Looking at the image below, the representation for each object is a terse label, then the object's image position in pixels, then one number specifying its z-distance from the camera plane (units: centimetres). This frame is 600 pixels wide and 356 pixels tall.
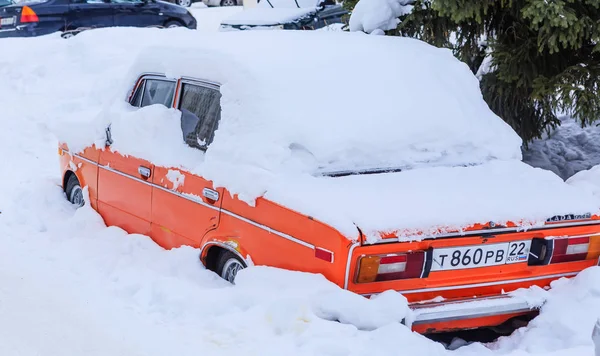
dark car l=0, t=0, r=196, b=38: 1445
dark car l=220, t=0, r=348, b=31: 1430
